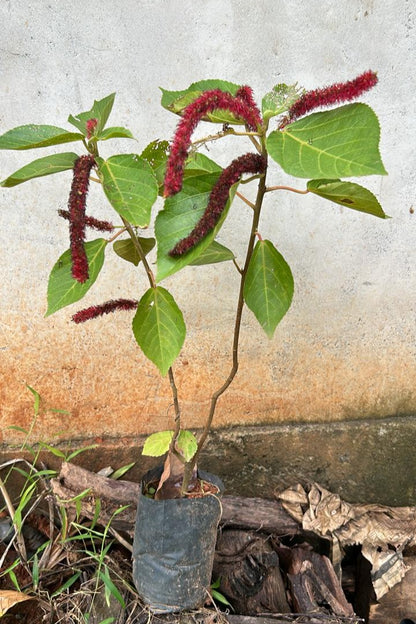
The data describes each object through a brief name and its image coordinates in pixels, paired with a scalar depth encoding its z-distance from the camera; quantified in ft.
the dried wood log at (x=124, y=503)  4.97
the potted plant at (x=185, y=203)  2.46
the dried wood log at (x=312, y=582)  4.39
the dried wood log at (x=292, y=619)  4.17
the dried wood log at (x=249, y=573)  4.48
